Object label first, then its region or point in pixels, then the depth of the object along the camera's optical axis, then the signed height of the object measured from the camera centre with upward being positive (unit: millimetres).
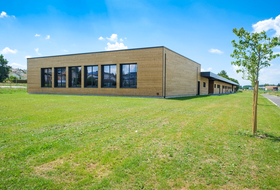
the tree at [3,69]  76062 +7342
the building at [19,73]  111600 +8401
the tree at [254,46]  8973 +2410
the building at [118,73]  22625 +1992
